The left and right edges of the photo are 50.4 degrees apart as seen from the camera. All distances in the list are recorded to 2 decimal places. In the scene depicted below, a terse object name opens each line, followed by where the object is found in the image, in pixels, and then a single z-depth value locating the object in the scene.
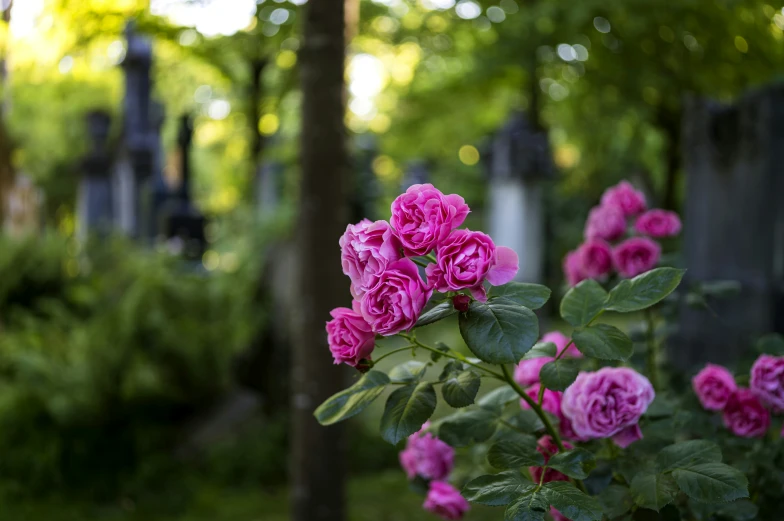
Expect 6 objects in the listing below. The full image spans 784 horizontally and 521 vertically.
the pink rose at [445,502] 1.69
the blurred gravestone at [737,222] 4.70
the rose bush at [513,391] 1.20
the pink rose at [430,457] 1.76
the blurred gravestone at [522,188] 9.45
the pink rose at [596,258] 2.19
